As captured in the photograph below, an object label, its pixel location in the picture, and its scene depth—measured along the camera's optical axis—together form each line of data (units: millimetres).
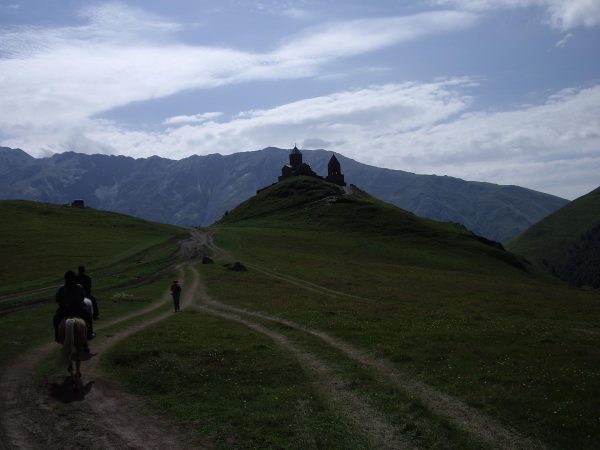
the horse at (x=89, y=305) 25500
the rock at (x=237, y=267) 65250
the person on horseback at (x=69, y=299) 20734
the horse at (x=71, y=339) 19359
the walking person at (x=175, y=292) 39062
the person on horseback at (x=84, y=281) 28953
